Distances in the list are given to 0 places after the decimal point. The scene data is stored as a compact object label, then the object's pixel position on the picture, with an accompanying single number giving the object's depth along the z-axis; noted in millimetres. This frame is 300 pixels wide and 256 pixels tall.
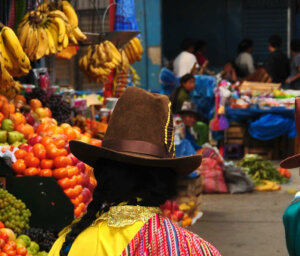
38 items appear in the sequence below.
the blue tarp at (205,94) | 12930
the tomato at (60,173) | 5723
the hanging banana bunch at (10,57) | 5625
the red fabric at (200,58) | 15202
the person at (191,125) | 9664
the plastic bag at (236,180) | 9898
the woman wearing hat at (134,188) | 2299
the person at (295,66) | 14547
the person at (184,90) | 11436
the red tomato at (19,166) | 5758
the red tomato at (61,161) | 5780
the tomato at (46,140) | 5926
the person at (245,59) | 15812
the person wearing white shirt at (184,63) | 13758
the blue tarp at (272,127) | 12826
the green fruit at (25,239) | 5199
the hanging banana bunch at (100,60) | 8336
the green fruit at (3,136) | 6304
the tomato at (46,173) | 5736
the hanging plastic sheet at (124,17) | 9672
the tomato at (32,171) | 5742
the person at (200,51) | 15214
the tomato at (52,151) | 5821
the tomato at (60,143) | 5918
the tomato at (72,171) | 5765
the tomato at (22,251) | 4957
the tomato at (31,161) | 5773
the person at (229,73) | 15211
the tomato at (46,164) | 5789
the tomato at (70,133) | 6602
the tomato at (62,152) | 5845
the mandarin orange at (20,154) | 5855
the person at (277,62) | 15156
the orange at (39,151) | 5838
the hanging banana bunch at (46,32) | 6410
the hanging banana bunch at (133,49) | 10023
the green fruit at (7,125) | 6438
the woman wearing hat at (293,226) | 2943
